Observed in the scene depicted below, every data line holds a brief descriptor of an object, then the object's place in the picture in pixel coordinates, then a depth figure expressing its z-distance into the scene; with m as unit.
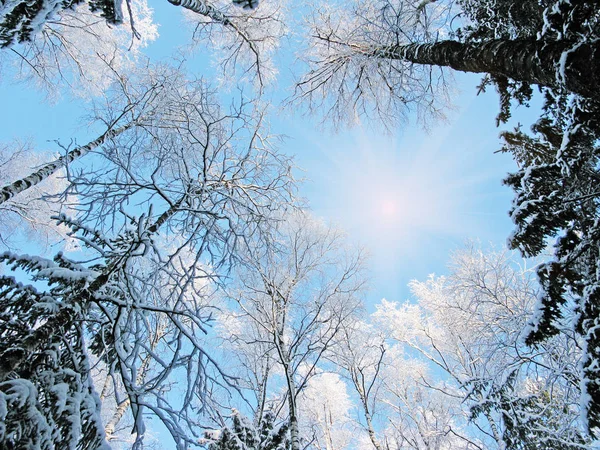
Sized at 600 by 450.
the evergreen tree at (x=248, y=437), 3.68
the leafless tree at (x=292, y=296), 4.66
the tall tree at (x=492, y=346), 3.93
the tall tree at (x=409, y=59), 1.90
